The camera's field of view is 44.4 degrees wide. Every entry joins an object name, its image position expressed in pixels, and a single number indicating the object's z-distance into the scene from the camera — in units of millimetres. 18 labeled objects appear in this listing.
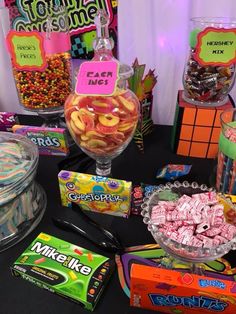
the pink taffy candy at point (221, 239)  508
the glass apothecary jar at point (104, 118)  674
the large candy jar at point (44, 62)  866
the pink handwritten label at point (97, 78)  656
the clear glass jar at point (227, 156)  695
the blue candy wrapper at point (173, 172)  817
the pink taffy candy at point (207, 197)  582
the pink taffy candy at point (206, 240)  498
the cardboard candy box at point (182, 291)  474
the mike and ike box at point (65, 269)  535
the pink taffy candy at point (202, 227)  527
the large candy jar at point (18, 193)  626
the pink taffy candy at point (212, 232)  522
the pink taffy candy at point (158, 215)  541
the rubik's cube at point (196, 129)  869
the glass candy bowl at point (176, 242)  491
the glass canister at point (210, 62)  781
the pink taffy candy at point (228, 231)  516
